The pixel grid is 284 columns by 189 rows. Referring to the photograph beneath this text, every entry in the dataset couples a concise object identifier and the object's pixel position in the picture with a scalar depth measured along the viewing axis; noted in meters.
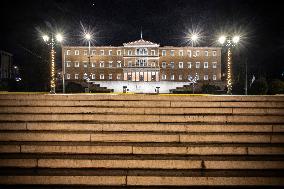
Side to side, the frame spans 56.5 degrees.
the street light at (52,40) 18.37
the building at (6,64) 62.38
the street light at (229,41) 18.59
